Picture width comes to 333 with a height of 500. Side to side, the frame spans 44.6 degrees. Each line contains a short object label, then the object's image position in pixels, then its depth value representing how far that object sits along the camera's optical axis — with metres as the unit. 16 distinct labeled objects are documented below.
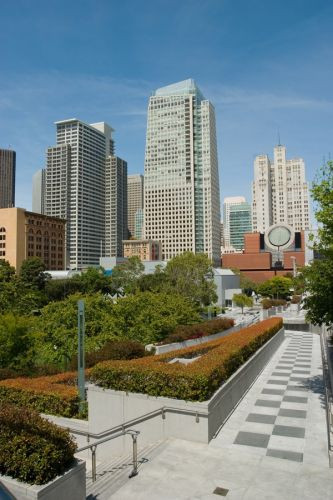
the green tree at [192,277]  51.06
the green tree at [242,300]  64.29
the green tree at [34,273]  82.12
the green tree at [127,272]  68.44
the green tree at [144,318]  24.09
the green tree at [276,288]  95.22
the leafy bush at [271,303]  55.66
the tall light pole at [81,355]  11.30
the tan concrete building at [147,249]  193.25
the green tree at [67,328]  19.94
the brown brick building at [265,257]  143.50
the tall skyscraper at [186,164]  194.00
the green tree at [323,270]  11.59
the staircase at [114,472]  7.12
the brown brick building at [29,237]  136.12
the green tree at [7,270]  64.49
